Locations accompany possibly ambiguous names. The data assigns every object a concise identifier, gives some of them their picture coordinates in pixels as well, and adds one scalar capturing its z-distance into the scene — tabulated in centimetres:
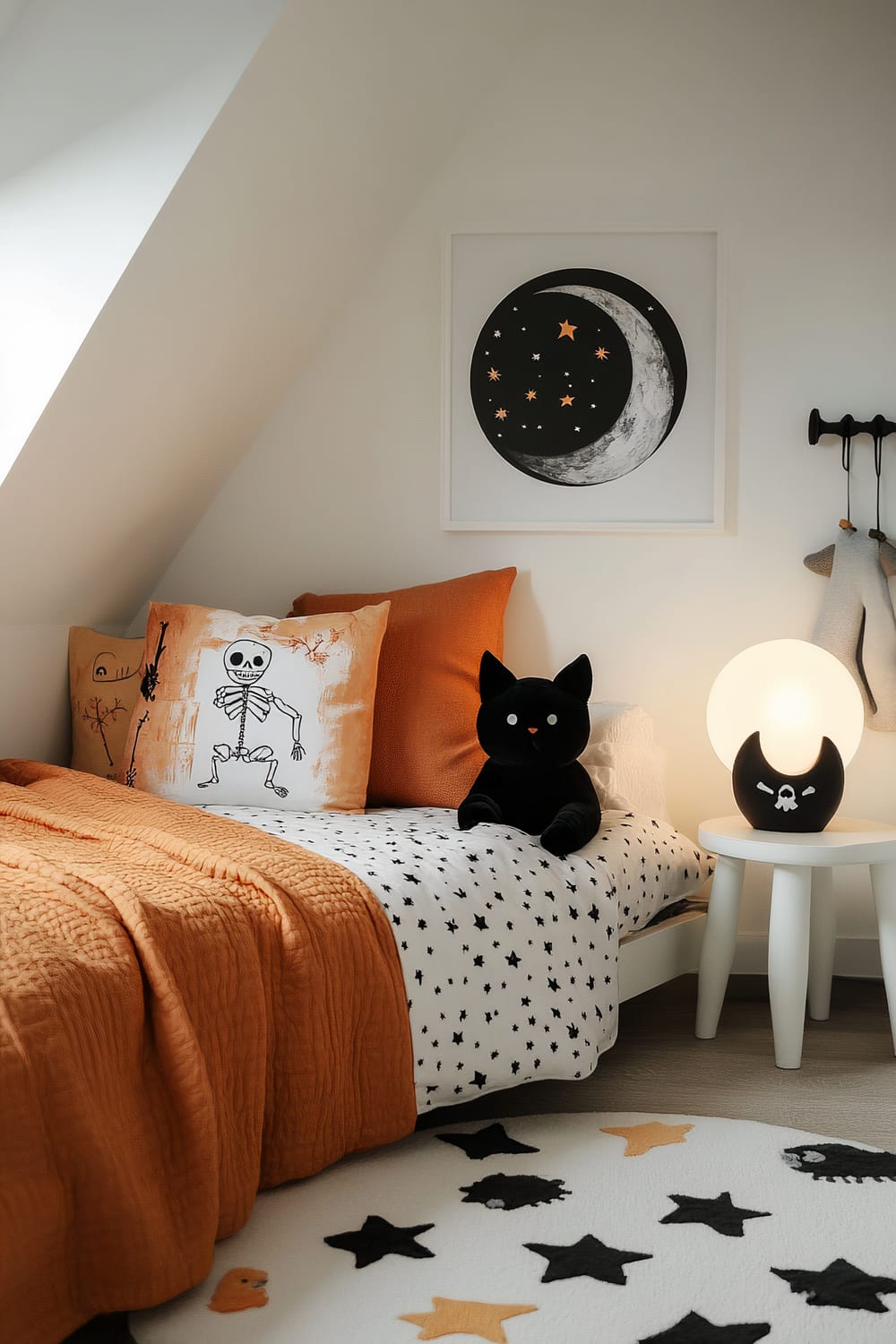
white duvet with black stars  156
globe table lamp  199
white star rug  117
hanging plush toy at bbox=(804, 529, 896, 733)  236
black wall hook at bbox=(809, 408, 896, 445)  239
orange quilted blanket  108
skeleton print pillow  207
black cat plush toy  188
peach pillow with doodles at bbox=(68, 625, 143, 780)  235
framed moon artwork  249
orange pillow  221
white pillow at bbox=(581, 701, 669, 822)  218
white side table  189
